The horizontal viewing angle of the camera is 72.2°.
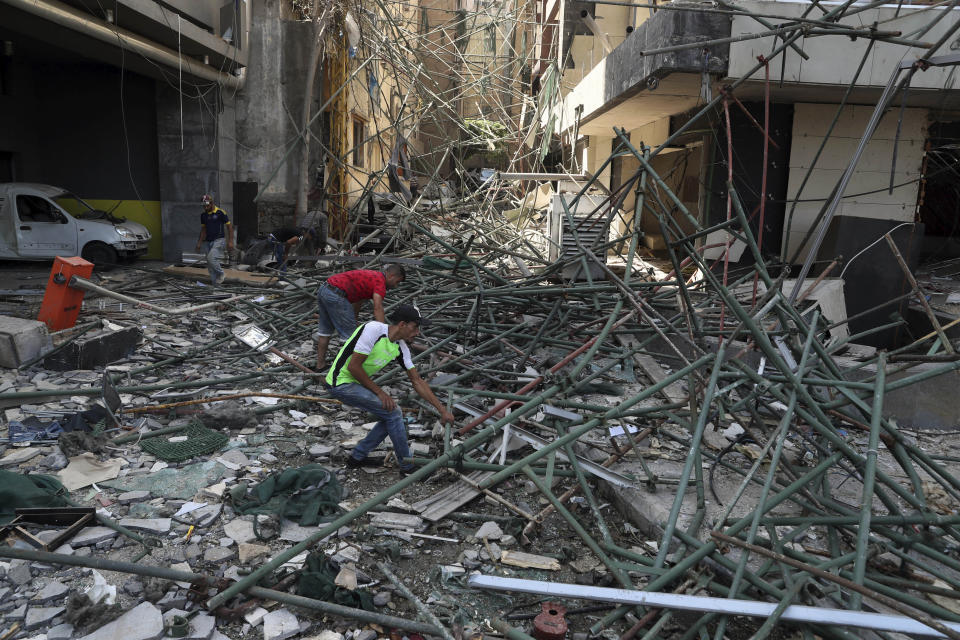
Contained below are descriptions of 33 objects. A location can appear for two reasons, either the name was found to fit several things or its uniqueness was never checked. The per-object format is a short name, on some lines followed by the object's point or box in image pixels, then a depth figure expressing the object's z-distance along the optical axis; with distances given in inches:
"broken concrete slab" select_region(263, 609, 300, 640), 110.1
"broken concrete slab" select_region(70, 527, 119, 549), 133.3
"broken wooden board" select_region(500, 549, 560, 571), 133.0
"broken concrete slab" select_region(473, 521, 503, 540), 144.1
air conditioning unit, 380.2
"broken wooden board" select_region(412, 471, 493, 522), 150.2
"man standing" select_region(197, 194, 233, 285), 398.3
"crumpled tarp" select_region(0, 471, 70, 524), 138.2
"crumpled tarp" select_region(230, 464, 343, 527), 146.4
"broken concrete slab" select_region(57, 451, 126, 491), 158.7
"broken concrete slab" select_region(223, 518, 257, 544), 139.2
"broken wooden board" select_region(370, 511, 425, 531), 145.9
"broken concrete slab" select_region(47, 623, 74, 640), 106.1
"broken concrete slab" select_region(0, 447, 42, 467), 167.8
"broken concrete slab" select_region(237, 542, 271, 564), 131.2
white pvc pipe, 93.0
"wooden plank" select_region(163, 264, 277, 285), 408.5
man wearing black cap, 162.6
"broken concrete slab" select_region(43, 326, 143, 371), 239.6
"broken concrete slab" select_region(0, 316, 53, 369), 234.5
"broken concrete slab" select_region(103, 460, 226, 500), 158.2
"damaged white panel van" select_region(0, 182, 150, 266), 483.5
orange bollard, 259.8
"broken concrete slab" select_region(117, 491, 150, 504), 152.7
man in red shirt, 239.9
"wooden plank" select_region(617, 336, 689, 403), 221.9
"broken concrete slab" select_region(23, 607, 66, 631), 108.8
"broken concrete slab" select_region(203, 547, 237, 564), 131.1
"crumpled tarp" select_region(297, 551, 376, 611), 115.6
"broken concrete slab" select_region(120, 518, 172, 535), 140.3
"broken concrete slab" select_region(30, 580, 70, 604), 115.0
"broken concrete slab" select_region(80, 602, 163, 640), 106.3
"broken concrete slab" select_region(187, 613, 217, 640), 107.5
